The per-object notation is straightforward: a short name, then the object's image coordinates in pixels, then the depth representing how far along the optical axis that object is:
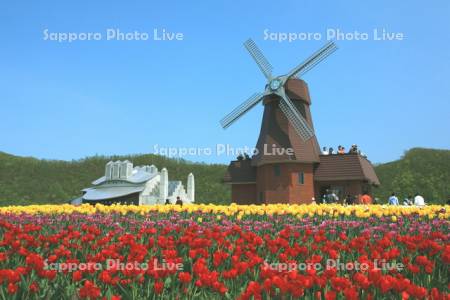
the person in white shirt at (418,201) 22.46
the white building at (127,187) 35.12
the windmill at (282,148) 27.92
